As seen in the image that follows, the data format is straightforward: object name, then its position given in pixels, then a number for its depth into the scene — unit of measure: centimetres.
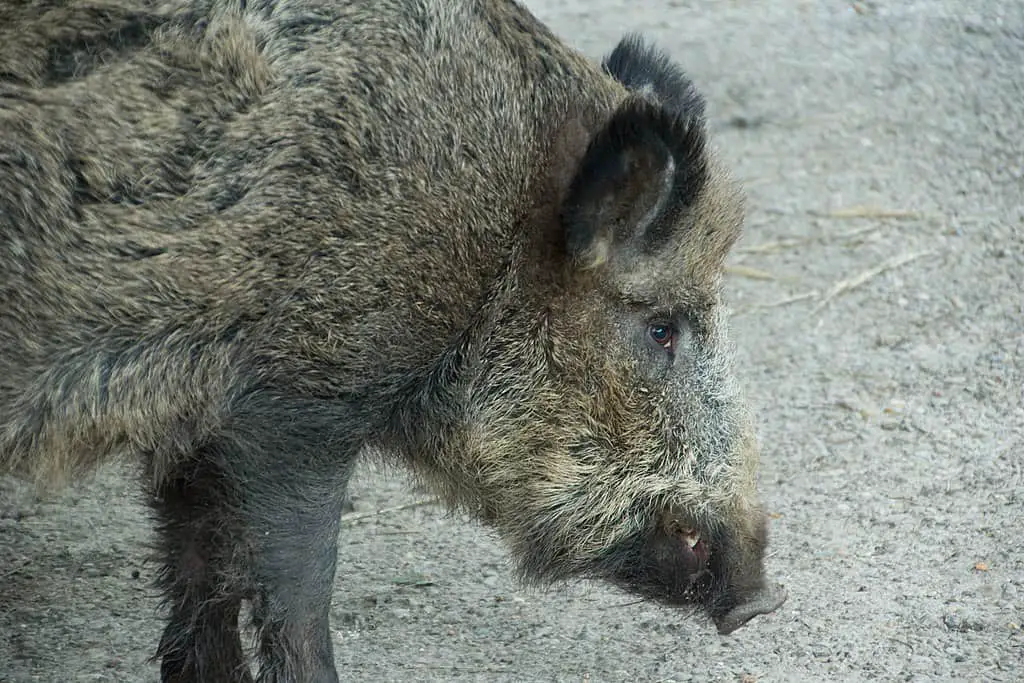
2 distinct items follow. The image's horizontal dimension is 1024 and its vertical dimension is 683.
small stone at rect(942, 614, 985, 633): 941
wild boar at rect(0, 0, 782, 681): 729
